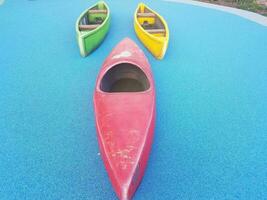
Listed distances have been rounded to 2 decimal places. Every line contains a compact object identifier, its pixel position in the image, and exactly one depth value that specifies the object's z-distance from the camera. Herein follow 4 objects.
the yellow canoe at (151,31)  3.50
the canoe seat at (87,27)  3.96
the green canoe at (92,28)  3.53
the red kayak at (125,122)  1.55
